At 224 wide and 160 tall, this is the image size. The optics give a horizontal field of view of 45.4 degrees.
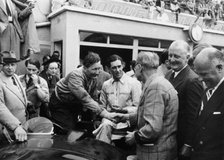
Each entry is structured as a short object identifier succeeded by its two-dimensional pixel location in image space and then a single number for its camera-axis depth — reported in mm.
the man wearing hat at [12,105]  2709
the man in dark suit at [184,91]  2564
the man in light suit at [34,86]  4359
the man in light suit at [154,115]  2436
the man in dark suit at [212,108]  2035
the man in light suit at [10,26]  3717
